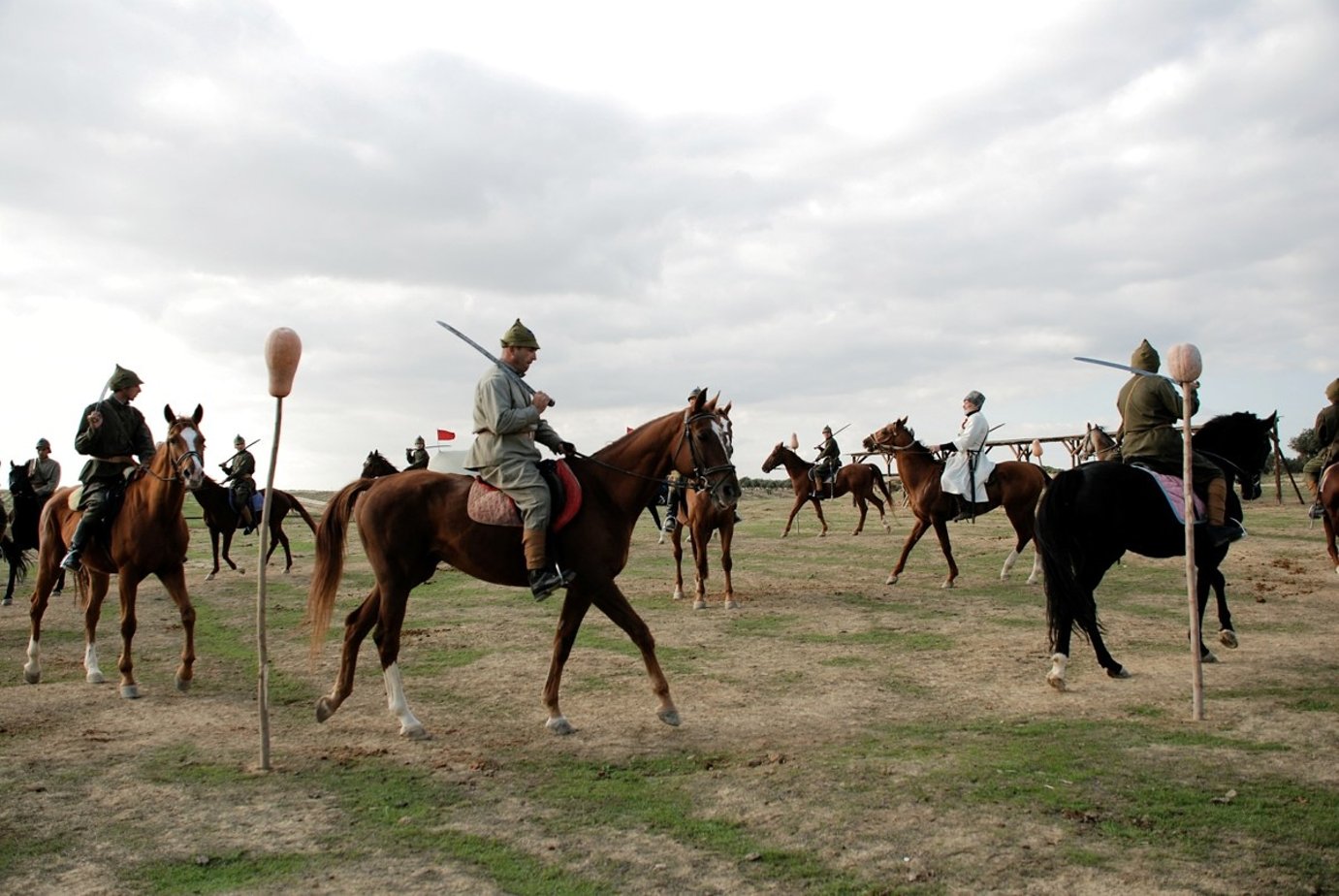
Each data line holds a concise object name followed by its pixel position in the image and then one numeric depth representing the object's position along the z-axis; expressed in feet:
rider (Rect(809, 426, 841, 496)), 75.56
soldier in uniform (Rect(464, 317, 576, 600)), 21.26
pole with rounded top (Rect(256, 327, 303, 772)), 19.25
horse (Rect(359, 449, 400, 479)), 59.31
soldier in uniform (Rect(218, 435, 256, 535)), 55.16
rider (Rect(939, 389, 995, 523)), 44.78
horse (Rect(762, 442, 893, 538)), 74.95
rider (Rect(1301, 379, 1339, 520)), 41.69
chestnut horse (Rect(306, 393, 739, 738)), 21.77
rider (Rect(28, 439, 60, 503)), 51.29
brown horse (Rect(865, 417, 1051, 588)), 45.44
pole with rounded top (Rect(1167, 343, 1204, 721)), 20.62
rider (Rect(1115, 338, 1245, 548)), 27.12
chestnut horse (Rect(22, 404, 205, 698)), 26.30
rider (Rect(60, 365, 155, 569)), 27.22
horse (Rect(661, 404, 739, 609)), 40.27
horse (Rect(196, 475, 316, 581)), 55.26
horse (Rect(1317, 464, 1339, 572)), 39.96
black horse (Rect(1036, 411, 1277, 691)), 24.47
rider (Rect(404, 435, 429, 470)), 63.72
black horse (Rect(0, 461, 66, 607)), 49.88
